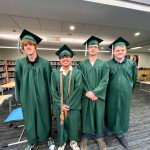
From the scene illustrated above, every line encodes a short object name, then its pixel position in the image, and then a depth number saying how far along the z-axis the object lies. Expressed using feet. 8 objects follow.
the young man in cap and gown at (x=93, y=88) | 5.78
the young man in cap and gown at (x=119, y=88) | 6.09
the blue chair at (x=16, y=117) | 6.58
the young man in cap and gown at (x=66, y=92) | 5.45
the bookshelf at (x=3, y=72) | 20.04
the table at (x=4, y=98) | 8.25
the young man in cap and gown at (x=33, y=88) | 5.49
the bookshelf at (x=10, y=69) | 21.49
